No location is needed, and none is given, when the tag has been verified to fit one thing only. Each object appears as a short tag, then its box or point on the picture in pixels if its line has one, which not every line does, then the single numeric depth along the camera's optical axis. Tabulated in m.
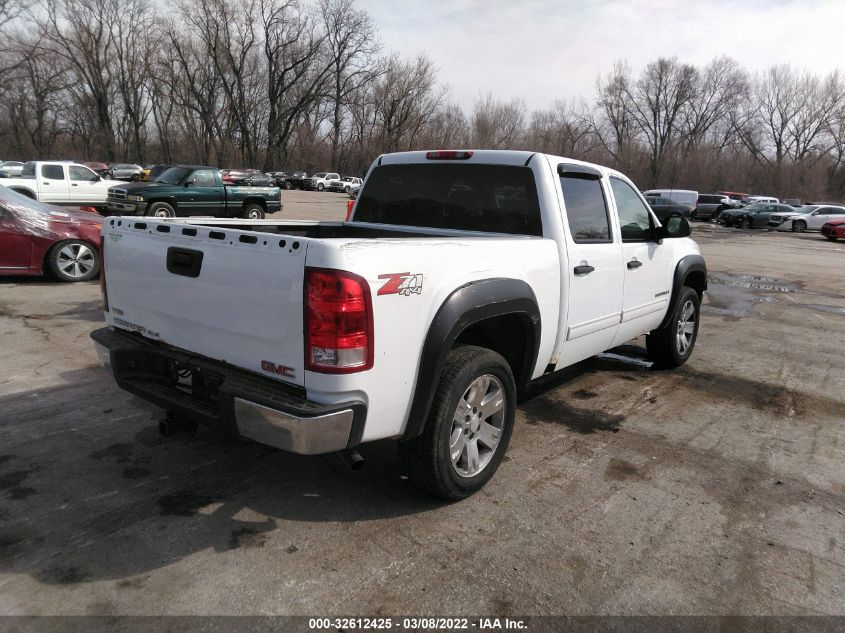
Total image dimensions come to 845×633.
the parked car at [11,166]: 27.93
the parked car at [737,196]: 50.77
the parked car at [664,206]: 30.88
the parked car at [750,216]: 34.84
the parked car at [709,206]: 40.56
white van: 37.90
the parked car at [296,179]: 58.53
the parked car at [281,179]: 57.50
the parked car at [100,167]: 40.09
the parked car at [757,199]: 46.42
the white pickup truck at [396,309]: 2.52
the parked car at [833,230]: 27.73
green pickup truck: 16.00
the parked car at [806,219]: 34.12
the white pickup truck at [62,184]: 17.64
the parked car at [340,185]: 57.12
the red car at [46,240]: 8.41
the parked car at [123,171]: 42.25
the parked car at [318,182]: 57.28
